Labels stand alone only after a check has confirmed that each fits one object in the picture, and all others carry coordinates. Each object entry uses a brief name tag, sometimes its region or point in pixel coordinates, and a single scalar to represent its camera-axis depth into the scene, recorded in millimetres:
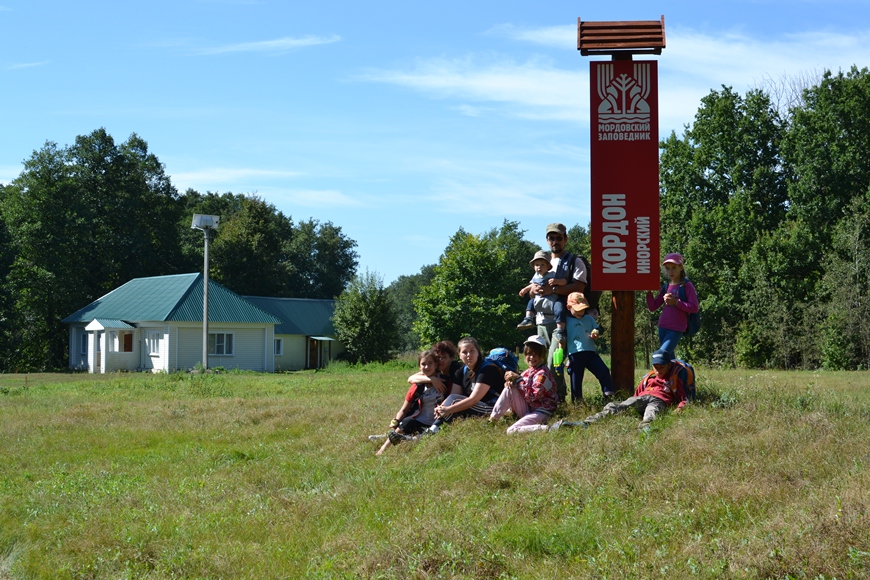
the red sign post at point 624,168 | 9688
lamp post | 36312
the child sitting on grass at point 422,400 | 9273
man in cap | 9414
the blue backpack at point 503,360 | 9258
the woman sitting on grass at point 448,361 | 9461
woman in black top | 8977
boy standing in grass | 9110
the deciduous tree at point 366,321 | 50688
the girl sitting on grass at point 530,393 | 8641
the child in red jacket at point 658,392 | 8070
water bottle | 9125
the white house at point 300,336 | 51688
